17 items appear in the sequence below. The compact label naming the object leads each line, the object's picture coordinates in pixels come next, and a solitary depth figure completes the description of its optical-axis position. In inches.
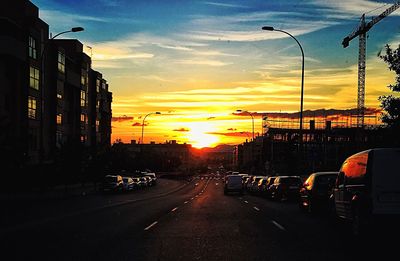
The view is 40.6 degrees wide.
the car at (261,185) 1615.5
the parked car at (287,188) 1229.2
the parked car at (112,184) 2017.7
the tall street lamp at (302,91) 1488.7
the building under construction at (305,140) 3609.7
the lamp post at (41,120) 1393.0
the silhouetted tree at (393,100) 924.0
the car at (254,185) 1825.2
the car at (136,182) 2469.6
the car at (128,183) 2216.8
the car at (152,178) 3069.9
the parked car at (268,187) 1444.4
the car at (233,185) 1847.9
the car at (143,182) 2623.5
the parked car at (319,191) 786.5
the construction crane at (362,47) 4234.7
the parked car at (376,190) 471.8
